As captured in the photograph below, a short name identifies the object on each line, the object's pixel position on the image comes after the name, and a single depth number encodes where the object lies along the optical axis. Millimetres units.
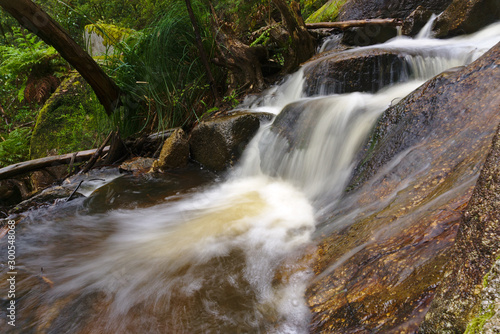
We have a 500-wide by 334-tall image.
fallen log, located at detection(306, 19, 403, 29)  5867
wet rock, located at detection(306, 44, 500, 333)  1064
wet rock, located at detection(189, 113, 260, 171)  4086
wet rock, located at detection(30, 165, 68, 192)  5516
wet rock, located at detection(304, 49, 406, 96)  3969
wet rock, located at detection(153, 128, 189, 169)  4273
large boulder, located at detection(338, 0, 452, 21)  6062
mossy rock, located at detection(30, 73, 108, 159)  6180
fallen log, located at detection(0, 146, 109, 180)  4133
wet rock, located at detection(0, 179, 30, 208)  5625
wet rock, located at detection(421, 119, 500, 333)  752
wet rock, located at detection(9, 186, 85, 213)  3396
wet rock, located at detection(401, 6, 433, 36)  5453
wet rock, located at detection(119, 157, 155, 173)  4375
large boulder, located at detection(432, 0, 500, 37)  4633
